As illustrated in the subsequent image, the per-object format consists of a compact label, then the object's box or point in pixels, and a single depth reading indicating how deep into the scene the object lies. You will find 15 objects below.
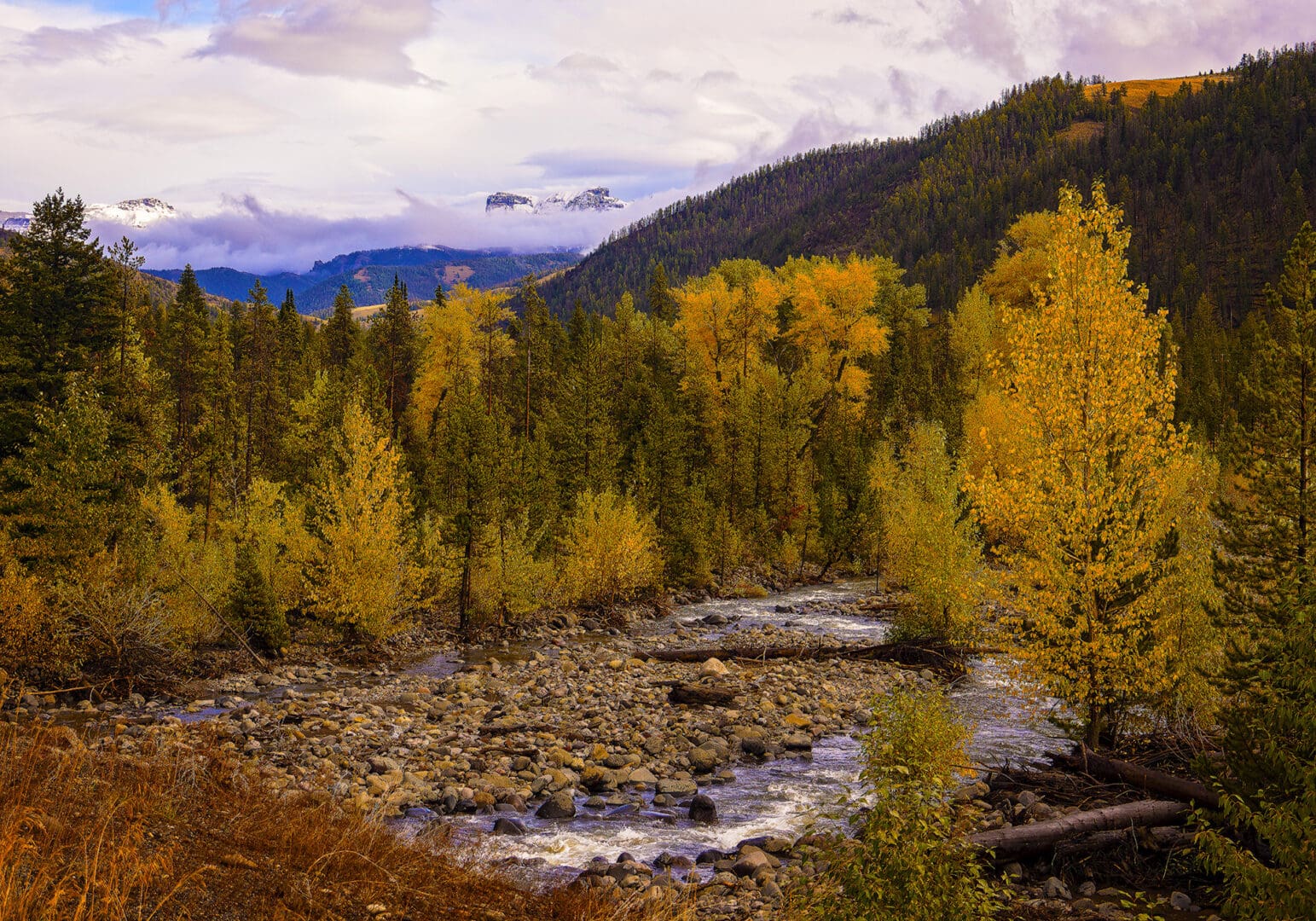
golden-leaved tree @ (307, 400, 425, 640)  30.03
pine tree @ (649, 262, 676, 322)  72.50
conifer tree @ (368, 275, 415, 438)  59.28
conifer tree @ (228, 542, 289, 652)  29.64
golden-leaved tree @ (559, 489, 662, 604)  39.22
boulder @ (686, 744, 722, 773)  18.83
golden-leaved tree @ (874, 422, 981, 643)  26.59
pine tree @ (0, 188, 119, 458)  29.66
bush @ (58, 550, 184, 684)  23.80
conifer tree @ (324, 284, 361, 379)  74.38
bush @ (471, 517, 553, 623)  34.94
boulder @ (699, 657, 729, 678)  26.49
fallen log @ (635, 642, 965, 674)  27.66
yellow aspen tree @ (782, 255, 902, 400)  57.28
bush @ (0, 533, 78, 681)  22.30
